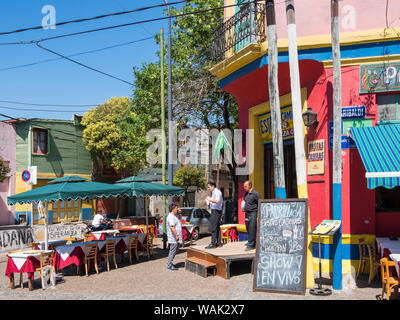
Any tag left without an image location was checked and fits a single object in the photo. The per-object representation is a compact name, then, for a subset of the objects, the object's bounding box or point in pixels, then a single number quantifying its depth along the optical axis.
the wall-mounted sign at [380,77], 8.83
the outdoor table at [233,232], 12.93
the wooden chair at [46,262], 8.80
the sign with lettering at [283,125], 10.77
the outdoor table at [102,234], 12.98
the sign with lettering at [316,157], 9.27
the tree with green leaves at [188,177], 28.12
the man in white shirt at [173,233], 10.23
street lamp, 9.16
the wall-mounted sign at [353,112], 8.88
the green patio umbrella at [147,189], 11.44
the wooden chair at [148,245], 12.54
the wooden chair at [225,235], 12.94
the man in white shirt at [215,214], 10.64
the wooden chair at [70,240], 11.55
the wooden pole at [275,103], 8.42
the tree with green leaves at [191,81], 17.54
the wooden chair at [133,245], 11.93
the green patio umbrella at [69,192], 9.53
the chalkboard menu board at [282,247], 7.38
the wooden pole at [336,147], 7.84
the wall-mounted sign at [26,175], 15.72
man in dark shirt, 9.84
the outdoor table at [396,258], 6.64
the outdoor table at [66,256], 9.95
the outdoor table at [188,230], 15.93
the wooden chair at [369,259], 8.25
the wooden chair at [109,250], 10.67
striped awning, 6.96
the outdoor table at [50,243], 10.64
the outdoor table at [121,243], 11.59
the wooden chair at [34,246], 10.91
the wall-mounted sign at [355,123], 8.95
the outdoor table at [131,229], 15.15
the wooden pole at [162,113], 16.97
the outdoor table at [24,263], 8.73
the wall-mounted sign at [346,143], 8.76
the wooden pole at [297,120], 8.18
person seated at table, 14.91
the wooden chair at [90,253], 10.04
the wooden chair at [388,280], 6.64
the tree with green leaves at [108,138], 27.72
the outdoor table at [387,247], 7.44
